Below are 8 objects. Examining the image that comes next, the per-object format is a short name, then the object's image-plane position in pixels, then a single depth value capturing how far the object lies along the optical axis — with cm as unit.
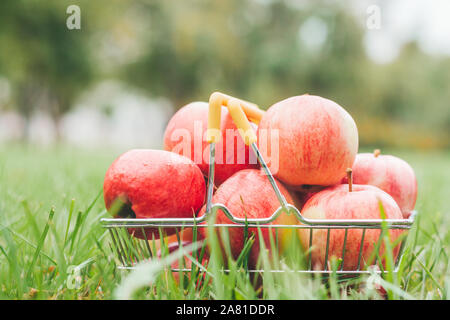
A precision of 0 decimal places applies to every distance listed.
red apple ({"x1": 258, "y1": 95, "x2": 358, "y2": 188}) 69
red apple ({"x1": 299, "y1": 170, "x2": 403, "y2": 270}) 66
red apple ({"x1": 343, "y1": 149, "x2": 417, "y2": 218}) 73
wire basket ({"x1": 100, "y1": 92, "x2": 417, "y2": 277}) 64
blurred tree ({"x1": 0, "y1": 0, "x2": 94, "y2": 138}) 776
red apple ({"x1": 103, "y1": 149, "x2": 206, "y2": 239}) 68
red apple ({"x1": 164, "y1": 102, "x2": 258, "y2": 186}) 72
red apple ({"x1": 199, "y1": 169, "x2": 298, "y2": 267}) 67
